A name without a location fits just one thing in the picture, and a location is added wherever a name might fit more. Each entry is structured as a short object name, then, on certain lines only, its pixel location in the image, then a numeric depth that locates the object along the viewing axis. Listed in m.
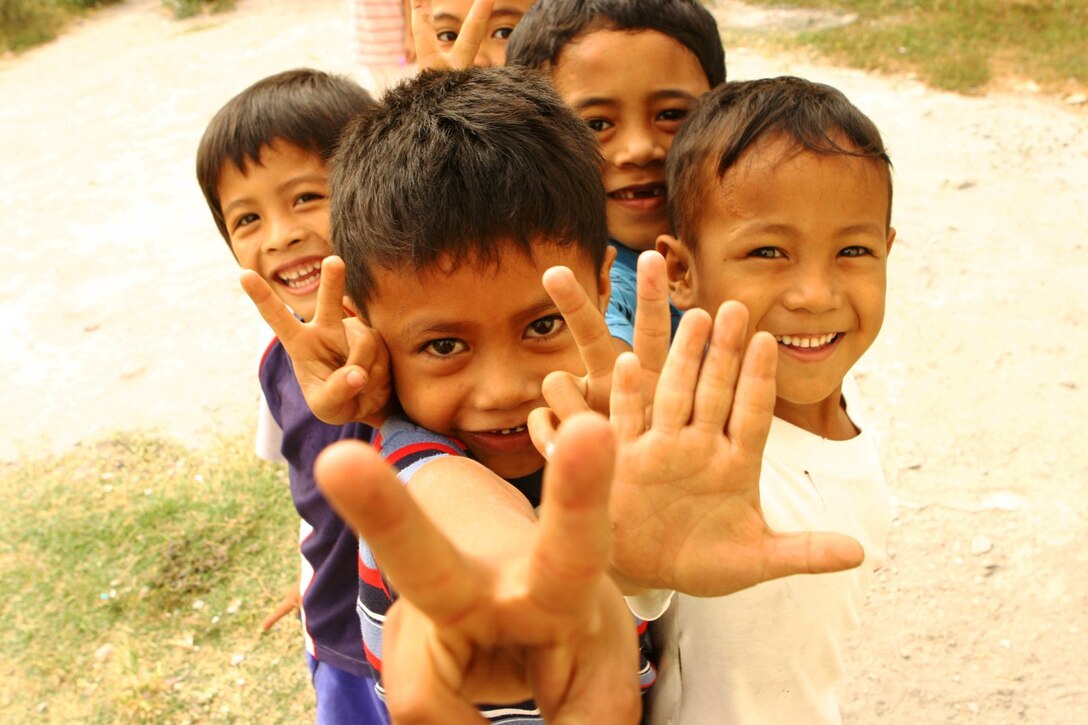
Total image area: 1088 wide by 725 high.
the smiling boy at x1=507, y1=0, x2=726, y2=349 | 0.75
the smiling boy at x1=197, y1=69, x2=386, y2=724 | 0.70
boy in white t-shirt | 0.59
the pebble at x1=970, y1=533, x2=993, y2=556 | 1.09
